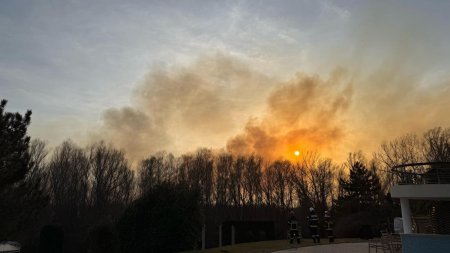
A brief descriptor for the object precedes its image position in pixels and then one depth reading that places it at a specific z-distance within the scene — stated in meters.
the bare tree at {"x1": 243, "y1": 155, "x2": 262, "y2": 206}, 62.85
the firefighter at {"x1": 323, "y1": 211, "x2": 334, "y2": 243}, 23.97
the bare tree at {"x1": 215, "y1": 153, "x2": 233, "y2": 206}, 62.13
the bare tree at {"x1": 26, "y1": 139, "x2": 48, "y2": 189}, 51.12
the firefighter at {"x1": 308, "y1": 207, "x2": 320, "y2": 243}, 22.17
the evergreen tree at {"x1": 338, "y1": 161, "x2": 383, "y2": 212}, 45.61
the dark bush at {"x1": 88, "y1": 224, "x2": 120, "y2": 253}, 19.86
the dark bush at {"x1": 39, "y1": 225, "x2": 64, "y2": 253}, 27.70
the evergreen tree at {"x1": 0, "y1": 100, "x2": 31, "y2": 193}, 16.86
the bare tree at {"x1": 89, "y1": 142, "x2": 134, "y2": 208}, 57.50
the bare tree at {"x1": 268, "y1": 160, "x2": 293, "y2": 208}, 60.49
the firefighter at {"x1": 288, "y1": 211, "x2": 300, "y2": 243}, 21.80
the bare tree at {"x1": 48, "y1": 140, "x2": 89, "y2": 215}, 55.44
